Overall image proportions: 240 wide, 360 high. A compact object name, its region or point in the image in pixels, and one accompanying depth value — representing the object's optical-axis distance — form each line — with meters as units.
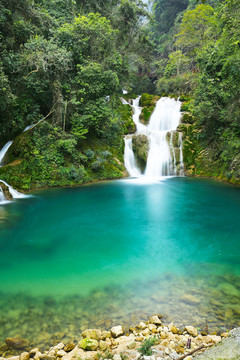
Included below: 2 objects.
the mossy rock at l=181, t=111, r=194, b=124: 17.52
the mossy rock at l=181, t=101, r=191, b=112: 18.94
